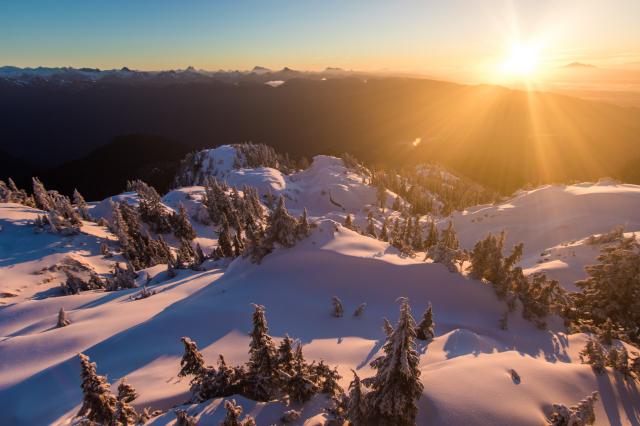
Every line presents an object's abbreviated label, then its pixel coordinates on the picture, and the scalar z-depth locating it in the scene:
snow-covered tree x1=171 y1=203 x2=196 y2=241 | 83.19
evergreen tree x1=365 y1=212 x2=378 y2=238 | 64.15
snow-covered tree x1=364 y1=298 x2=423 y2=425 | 10.19
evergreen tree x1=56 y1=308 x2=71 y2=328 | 27.06
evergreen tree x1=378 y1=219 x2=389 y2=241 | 70.15
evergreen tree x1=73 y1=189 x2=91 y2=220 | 84.39
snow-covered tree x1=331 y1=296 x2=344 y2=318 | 23.30
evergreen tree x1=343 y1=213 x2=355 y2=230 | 59.96
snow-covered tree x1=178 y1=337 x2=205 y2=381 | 14.60
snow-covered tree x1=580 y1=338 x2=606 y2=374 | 14.98
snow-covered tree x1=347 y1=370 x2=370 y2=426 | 10.57
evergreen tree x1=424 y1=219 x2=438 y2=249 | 53.04
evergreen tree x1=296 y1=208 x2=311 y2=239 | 30.88
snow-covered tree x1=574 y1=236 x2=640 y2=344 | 23.36
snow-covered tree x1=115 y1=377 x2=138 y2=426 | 12.09
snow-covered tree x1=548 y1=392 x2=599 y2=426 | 10.39
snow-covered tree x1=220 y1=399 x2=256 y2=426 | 10.37
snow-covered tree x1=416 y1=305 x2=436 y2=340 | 19.52
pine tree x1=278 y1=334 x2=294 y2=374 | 13.53
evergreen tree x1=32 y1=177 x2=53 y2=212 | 80.50
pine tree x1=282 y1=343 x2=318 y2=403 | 12.98
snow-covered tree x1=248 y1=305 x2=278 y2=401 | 13.52
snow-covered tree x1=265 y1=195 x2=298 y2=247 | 30.25
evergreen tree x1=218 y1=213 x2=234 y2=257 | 57.22
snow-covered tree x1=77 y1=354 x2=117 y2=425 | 11.46
